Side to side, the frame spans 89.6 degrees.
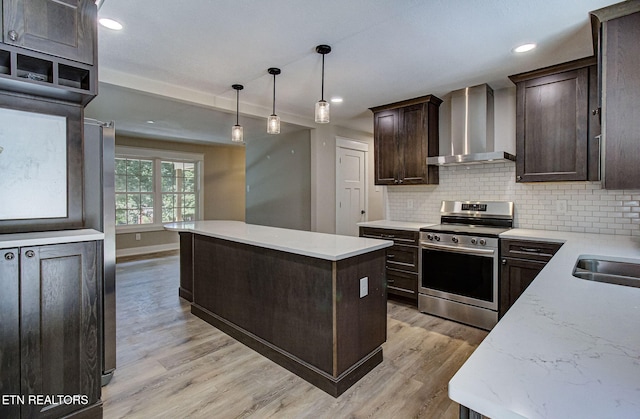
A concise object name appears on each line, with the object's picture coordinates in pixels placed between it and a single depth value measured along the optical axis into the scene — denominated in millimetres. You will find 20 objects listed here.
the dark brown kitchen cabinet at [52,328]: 1552
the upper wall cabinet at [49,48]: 1674
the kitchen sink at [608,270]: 1644
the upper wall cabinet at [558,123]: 2785
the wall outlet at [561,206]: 3166
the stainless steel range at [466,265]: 2996
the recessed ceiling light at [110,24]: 2186
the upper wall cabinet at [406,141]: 3834
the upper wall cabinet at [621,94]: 1881
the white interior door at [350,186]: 5348
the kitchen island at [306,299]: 2057
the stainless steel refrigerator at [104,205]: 2115
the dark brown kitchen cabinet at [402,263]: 3537
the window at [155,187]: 6434
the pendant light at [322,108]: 2566
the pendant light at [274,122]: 3032
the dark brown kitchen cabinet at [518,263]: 2734
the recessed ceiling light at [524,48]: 2523
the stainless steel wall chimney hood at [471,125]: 3447
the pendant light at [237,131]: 3367
